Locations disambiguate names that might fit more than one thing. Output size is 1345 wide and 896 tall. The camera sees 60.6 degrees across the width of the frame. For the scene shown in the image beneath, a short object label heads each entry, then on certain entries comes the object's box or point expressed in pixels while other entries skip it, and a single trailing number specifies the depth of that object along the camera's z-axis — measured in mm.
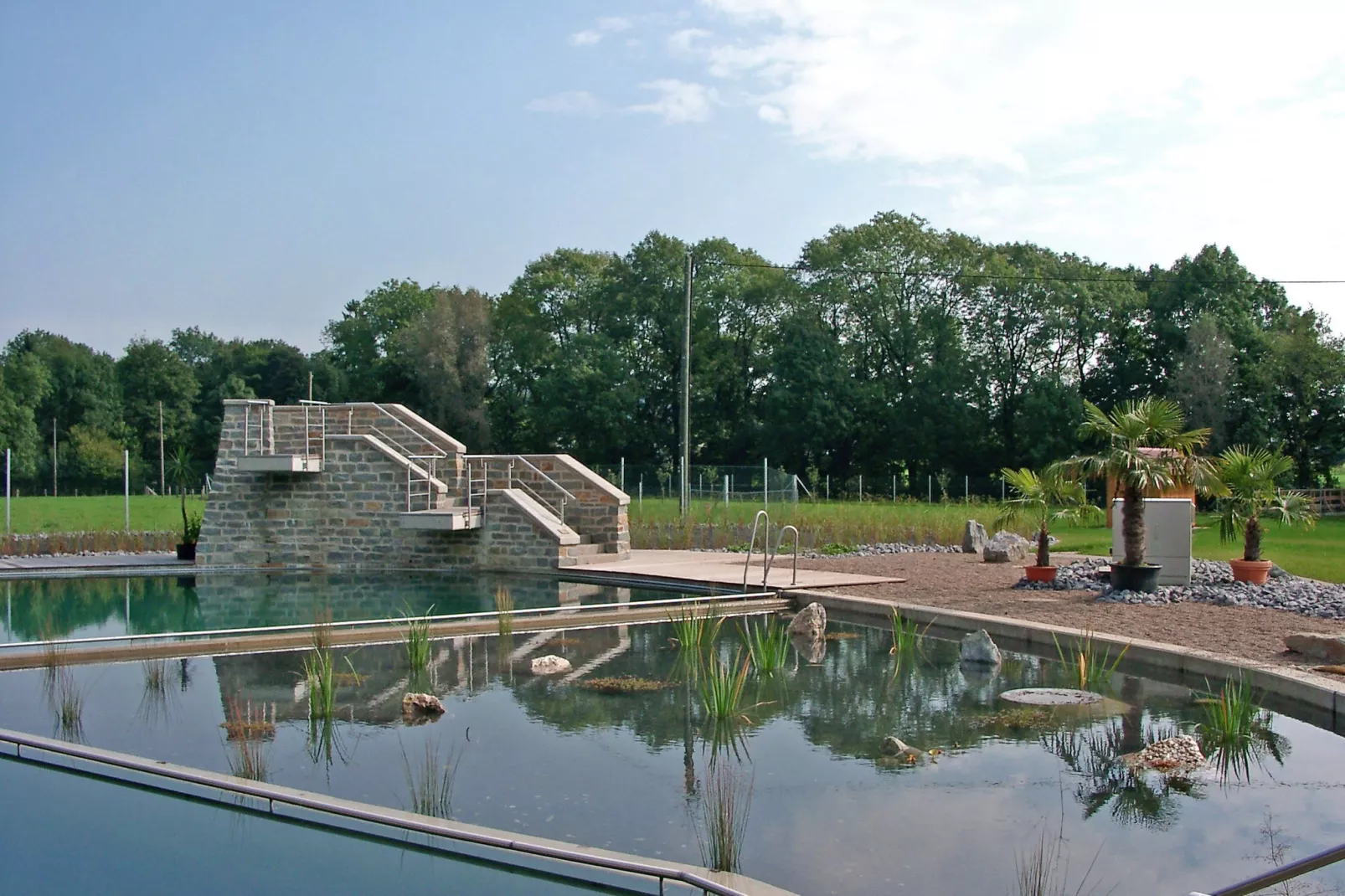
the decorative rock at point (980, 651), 9414
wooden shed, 24059
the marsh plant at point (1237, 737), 6629
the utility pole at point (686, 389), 24419
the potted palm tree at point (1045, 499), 13539
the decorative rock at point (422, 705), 7824
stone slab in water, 8133
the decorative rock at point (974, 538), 18688
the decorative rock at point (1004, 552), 16844
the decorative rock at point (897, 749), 6754
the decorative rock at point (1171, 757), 6512
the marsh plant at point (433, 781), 5738
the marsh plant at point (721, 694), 7438
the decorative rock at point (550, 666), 9383
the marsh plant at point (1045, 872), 4668
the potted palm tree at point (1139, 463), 12008
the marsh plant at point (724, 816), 4918
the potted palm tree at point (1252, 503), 13000
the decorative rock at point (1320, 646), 8438
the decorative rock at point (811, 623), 11202
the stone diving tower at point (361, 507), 17719
